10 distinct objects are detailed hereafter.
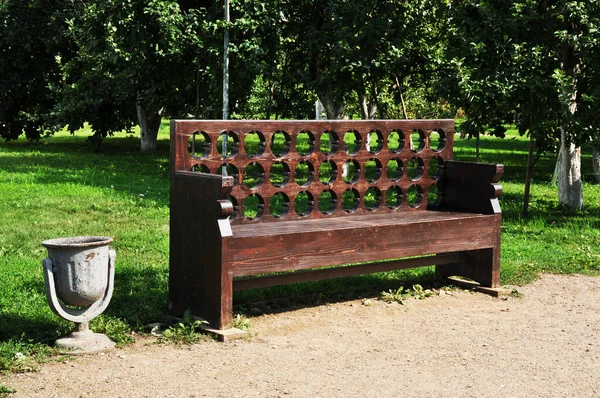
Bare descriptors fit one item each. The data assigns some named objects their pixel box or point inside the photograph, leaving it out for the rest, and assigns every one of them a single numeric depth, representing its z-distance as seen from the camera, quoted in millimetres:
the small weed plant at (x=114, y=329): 5688
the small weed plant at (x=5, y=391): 4625
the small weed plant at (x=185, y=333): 5738
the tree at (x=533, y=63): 11914
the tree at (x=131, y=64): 16641
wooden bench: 5902
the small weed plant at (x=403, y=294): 7094
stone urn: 5359
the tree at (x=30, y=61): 24531
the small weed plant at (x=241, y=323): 6042
